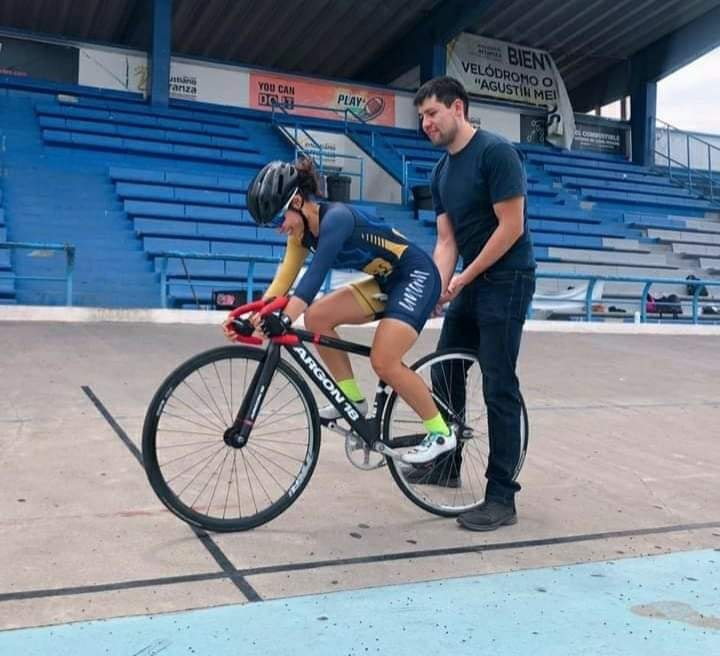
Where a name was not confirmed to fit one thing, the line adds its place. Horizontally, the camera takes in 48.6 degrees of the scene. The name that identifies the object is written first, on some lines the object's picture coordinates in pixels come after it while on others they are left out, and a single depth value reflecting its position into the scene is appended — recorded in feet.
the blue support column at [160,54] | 57.31
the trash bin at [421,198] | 56.90
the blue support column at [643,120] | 80.18
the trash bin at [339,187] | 52.34
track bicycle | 10.35
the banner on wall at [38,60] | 57.98
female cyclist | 10.43
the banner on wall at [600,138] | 82.89
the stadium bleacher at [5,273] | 36.42
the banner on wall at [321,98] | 66.28
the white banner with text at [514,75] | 73.10
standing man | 11.17
